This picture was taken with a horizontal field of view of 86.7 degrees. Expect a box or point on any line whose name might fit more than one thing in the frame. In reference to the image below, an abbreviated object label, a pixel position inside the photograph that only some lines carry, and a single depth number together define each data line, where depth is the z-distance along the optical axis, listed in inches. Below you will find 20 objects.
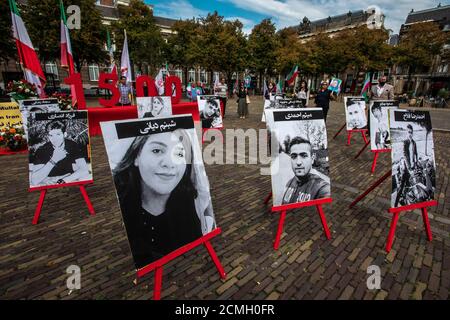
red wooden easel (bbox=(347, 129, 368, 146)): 341.6
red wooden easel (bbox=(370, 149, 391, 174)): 250.2
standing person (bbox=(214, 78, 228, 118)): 575.5
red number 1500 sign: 230.2
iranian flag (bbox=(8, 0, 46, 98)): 292.7
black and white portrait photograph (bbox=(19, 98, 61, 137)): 210.7
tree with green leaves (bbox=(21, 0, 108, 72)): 968.9
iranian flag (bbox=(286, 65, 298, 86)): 610.2
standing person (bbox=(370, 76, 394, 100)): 335.6
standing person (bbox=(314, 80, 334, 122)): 406.6
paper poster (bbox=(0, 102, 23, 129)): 347.9
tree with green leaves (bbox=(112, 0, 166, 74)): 1302.9
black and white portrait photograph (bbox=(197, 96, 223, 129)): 366.3
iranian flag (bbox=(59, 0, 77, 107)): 324.2
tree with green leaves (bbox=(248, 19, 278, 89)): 1433.3
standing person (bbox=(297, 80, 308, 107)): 490.6
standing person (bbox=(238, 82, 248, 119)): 611.0
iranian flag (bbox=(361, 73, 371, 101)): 472.5
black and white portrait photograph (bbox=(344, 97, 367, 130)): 339.7
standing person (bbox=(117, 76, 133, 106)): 533.2
